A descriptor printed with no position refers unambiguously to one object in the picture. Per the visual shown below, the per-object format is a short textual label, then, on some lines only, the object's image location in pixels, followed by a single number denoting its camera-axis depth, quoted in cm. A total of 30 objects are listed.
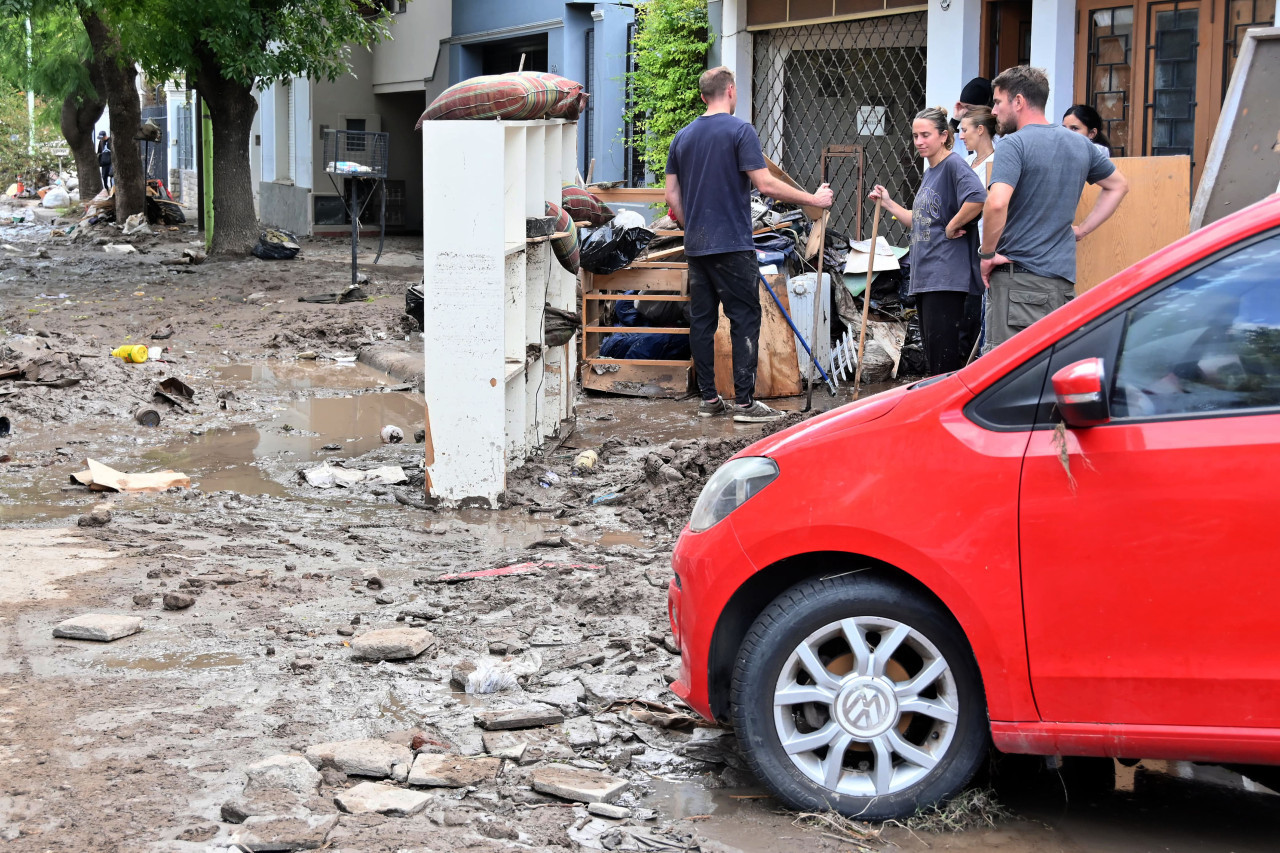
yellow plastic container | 1149
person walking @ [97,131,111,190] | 3512
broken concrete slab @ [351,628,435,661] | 482
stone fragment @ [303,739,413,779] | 383
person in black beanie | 916
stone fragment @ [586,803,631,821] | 360
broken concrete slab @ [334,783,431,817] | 359
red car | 317
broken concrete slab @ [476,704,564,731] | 418
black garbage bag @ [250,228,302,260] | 2033
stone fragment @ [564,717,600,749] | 409
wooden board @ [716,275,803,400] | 1037
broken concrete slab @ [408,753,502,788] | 376
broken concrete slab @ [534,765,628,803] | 366
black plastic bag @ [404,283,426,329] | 1332
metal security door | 1286
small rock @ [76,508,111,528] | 671
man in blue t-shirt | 895
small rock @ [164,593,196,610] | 534
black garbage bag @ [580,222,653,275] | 1020
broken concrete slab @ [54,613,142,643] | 497
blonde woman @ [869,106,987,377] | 739
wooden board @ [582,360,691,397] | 1064
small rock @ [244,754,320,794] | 371
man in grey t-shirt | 639
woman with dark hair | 837
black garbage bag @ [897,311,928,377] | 1093
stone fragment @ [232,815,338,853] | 335
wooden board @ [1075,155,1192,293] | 805
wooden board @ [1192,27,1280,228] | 706
